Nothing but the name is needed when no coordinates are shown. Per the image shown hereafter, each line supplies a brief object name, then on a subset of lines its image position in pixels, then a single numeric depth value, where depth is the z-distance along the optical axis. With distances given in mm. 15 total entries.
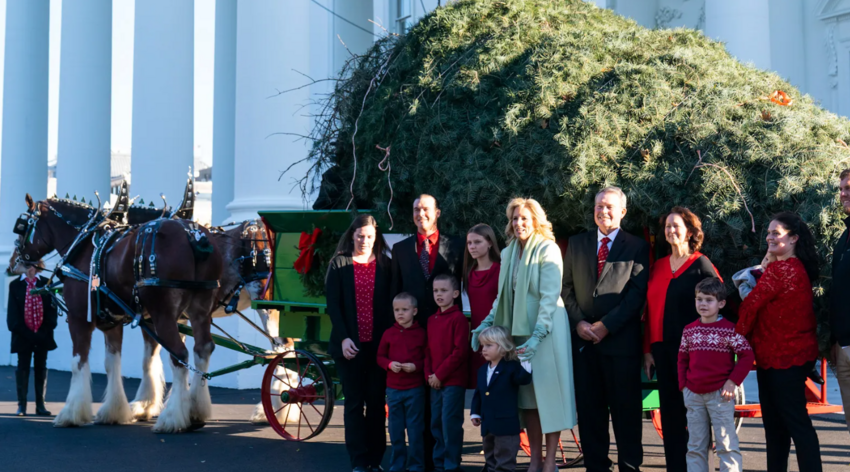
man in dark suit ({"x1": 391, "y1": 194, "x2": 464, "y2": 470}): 6145
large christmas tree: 5344
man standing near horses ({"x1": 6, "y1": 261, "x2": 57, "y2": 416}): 9922
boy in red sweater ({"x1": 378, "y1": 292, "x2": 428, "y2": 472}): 5988
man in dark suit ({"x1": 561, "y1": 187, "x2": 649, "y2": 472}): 5469
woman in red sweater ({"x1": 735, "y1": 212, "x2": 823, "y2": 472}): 4984
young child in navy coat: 5496
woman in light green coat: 5543
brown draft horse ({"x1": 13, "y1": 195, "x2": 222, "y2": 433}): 8320
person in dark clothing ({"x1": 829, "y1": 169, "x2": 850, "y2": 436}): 4891
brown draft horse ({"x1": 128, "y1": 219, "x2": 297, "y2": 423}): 8922
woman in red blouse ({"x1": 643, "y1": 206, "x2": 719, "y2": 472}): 5266
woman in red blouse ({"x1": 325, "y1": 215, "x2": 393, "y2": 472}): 6188
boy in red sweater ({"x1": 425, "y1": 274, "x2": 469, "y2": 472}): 5902
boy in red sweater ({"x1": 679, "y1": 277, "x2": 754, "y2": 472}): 5074
